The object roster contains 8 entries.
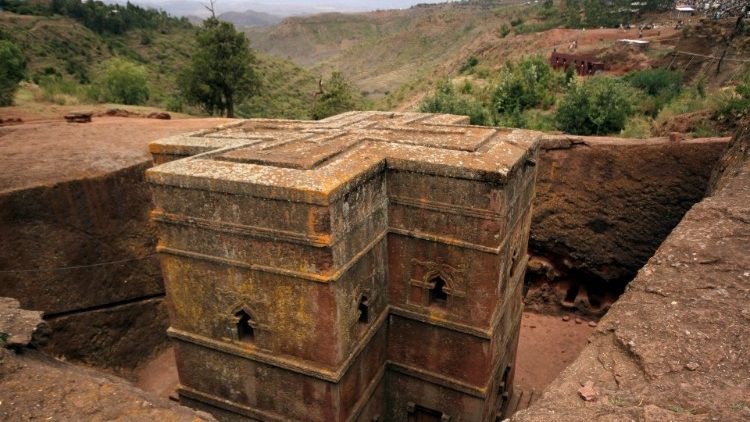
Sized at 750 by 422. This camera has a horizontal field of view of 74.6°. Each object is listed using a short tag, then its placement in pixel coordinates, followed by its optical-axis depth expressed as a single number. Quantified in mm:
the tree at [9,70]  17422
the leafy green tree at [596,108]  18594
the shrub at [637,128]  16216
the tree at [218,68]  21650
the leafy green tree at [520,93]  25078
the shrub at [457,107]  19781
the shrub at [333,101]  25750
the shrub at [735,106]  13573
